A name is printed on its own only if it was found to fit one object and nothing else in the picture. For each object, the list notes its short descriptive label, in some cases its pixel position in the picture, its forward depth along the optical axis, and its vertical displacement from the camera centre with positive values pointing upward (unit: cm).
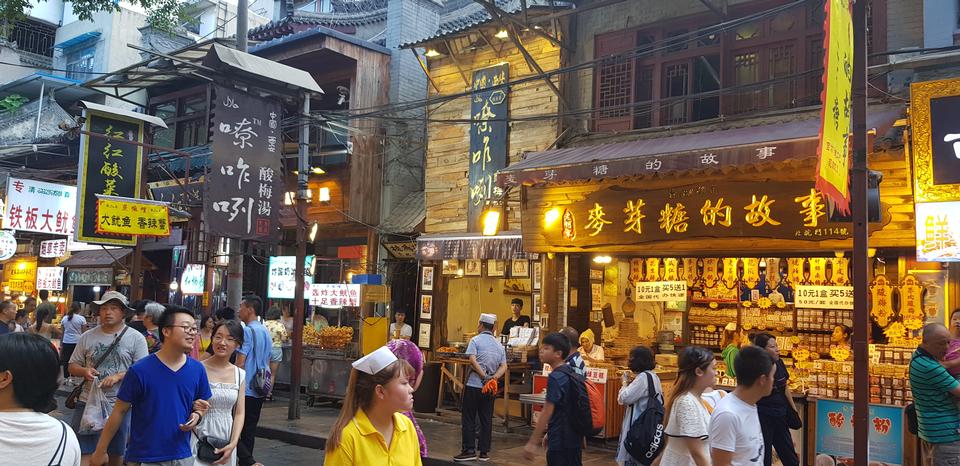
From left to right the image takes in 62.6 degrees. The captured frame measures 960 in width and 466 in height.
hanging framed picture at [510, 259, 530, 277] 1577 +46
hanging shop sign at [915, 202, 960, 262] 973 +91
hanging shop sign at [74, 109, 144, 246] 1619 +236
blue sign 980 -165
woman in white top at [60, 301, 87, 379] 1589 -100
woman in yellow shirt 354 -59
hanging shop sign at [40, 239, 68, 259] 2573 +94
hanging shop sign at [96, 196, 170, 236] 1552 +124
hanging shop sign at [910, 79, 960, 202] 980 +207
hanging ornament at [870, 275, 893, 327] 1229 +4
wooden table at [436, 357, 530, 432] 1326 -160
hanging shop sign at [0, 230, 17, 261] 2114 +82
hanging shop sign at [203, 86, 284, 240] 1176 +174
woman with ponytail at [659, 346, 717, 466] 570 -85
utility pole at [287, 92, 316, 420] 1362 +11
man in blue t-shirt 526 -82
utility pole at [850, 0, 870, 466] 595 +47
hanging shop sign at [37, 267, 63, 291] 2681 -6
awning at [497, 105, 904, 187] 1030 +204
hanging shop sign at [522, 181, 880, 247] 1091 +125
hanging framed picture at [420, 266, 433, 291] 1708 +24
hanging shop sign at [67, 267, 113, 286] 2692 +3
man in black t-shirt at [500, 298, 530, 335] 1544 -53
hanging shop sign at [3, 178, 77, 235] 1905 +172
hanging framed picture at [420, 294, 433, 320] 1717 -39
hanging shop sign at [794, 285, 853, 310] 1271 +6
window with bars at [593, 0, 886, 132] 1249 +392
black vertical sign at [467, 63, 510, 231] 1612 +304
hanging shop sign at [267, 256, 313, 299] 1959 +20
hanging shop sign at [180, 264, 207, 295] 2141 +4
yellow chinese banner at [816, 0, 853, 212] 555 +140
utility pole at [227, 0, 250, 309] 1352 +24
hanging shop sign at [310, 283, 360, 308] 1783 -22
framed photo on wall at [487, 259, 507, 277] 1623 +46
